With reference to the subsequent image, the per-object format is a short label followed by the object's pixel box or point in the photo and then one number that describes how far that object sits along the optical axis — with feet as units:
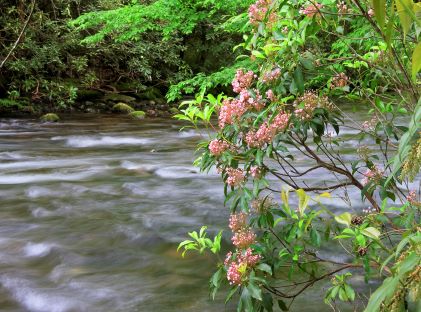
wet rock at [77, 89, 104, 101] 45.03
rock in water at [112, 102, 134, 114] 43.52
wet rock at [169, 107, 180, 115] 42.58
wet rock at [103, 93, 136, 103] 46.14
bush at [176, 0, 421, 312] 5.80
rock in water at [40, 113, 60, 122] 37.32
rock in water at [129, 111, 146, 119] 40.37
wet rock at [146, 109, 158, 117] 41.73
